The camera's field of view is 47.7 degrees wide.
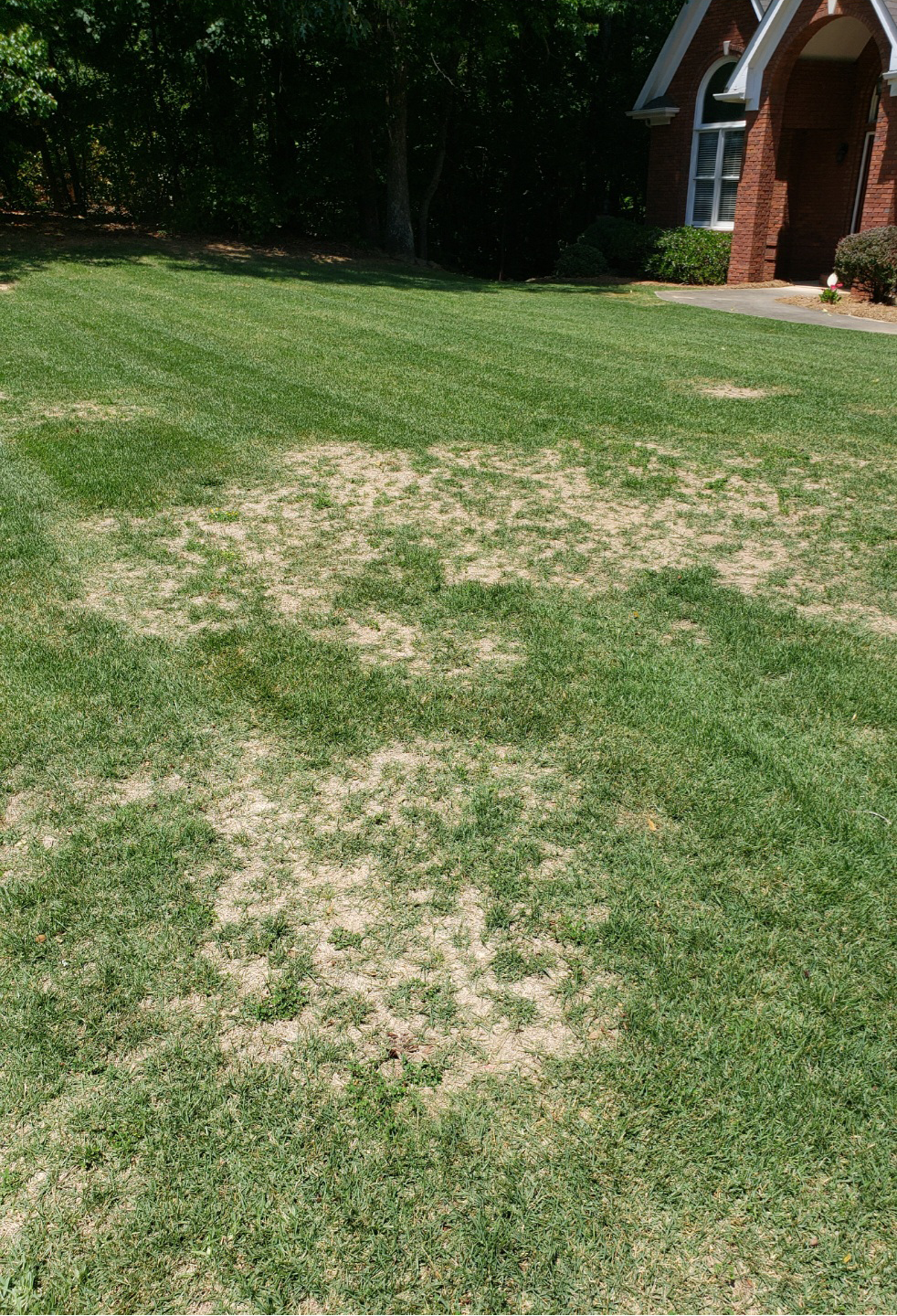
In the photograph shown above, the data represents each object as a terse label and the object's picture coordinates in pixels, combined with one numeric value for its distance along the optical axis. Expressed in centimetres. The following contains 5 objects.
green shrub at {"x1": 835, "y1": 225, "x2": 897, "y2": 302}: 1510
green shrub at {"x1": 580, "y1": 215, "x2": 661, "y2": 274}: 2006
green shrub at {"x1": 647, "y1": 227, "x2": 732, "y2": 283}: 1922
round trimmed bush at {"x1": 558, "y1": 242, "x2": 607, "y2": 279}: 2009
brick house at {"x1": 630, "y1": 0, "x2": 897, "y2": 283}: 1706
